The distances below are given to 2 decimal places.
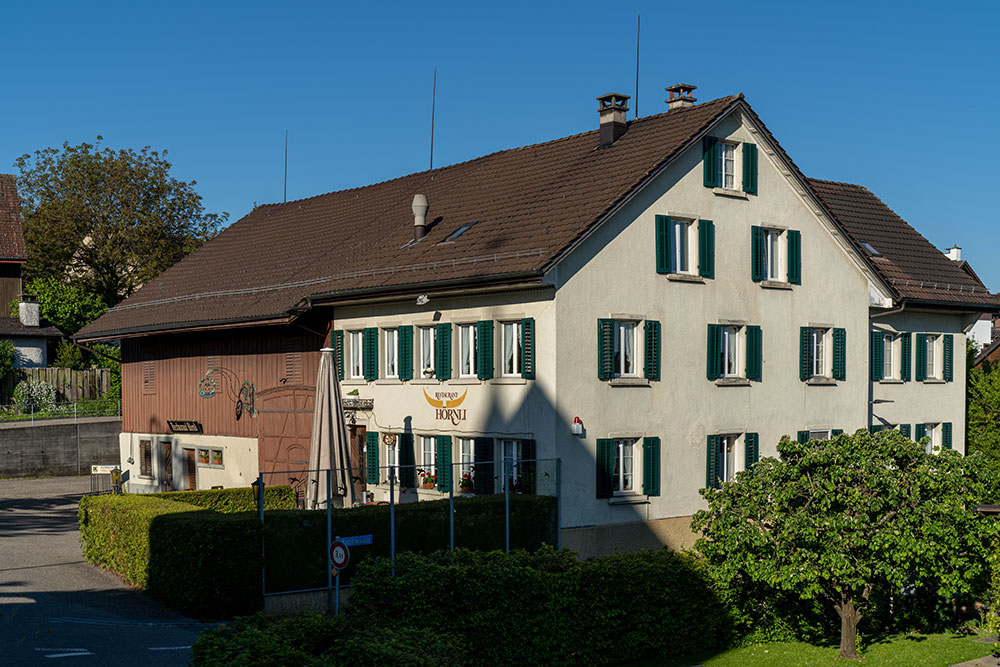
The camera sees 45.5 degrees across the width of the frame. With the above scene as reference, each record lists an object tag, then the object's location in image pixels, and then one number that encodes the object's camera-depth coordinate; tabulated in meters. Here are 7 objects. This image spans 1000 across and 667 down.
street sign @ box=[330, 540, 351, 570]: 18.30
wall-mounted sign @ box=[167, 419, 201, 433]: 35.03
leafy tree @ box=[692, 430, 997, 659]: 19.77
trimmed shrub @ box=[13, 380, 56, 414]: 47.19
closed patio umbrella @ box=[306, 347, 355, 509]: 22.92
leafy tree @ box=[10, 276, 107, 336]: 59.81
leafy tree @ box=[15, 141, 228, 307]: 62.88
